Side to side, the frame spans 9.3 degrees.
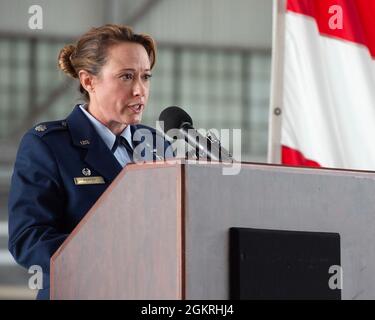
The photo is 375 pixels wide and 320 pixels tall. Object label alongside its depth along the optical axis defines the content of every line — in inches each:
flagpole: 234.8
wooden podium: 163.1
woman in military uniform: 178.0
